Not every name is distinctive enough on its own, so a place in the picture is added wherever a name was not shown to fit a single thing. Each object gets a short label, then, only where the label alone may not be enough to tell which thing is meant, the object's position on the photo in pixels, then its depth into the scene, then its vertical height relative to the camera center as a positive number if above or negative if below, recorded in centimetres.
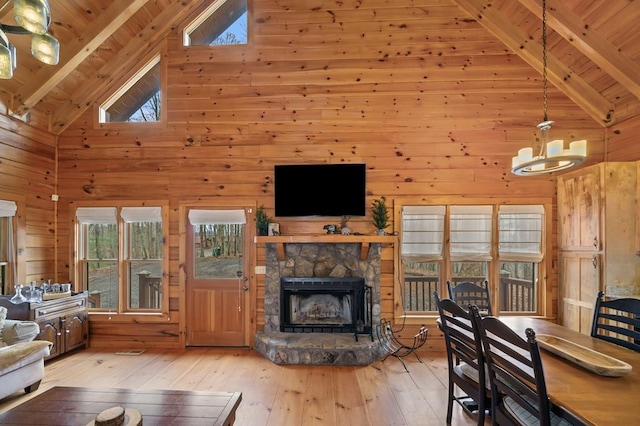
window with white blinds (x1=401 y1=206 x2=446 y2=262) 462 -28
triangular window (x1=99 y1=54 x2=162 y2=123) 496 +177
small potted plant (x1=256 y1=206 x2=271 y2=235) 445 -13
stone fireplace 427 -118
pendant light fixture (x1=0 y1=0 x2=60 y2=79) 151 +92
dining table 143 -92
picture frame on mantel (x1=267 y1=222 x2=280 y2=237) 447 -22
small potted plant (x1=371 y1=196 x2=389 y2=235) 443 -4
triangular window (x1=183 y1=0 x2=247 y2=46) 489 +289
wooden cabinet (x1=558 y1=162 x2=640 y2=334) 366 -29
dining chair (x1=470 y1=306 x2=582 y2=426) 156 -92
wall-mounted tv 454 +31
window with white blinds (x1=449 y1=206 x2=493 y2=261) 461 -27
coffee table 192 -124
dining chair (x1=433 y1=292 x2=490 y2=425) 218 -110
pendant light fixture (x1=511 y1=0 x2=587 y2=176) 237 +41
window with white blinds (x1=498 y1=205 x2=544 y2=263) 457 -28
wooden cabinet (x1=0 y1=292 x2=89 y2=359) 375 -134
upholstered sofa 304 -139
